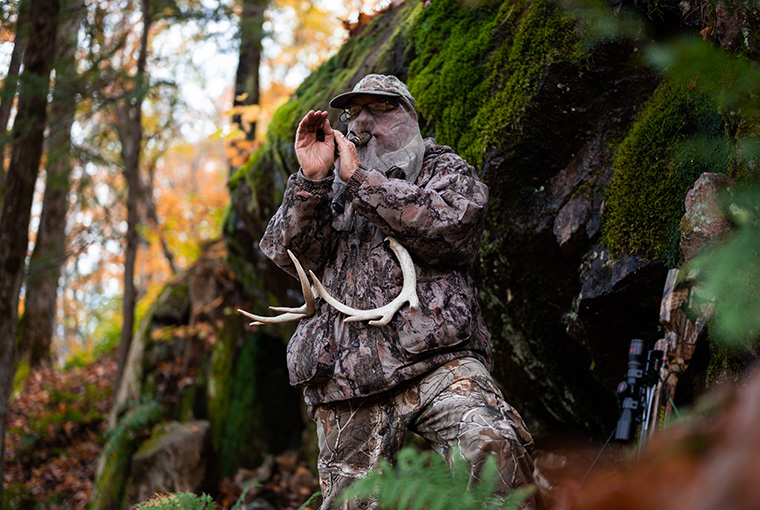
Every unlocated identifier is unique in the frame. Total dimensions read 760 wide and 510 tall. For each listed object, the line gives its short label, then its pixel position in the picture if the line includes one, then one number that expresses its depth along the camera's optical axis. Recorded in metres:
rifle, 3.45
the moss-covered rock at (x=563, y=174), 4.09
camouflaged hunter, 3.16
